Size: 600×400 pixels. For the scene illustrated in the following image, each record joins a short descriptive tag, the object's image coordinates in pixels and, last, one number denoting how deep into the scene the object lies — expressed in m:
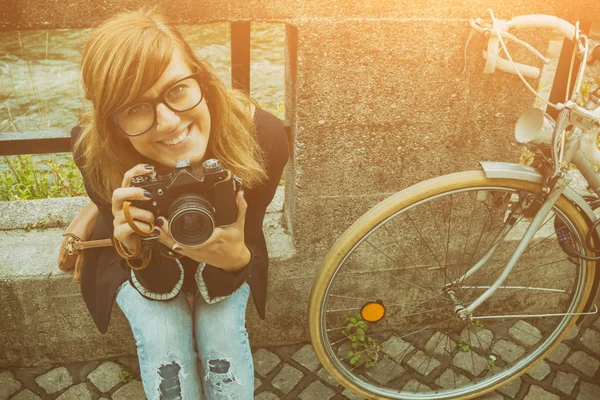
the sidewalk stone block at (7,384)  2.66
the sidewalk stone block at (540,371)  2.75
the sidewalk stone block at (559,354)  2.83
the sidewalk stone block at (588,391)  2.65
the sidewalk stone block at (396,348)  2.86
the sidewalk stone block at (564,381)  2.69
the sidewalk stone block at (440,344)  2.89
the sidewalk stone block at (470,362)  2.79
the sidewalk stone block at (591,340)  2.90
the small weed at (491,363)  2.78
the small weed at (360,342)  2.83
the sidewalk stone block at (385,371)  2.76
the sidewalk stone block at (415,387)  2.70
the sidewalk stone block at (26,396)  2.63
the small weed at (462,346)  2.88
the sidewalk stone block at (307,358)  2.81
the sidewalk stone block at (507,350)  2.85
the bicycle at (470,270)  1.93
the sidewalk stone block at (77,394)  2.63
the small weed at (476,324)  2.99
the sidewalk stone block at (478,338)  2.91
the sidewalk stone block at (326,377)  2.72
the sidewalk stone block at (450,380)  2.71
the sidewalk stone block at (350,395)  2.65
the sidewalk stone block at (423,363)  2.78
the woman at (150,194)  1.71
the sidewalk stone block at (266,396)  2.64
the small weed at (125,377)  2.72
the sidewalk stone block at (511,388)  2.68
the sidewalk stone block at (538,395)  2.65
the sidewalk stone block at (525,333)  2.94
